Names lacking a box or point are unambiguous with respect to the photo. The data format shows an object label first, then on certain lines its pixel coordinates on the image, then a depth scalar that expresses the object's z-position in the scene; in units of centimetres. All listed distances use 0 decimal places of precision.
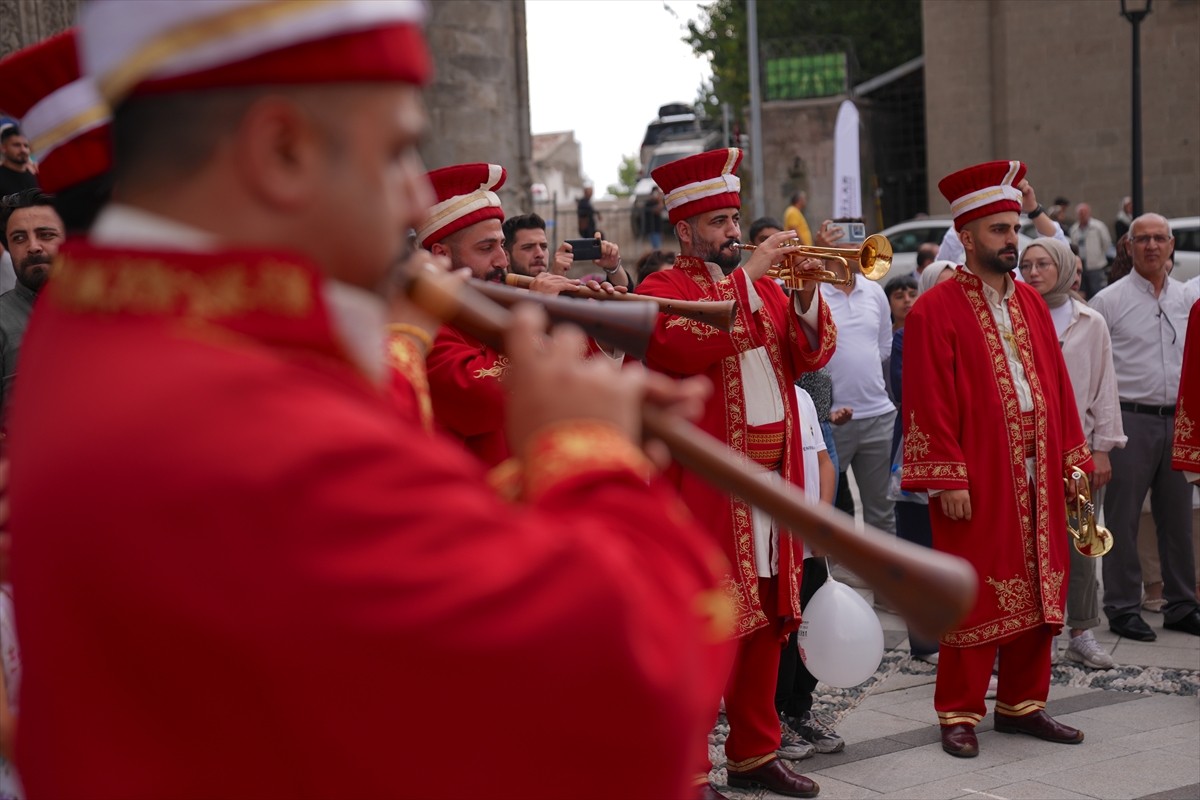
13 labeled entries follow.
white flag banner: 1480
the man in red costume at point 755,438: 569
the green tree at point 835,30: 3538
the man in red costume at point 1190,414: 689
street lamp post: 1602
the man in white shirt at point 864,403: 866
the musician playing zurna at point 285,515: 133
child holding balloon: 621
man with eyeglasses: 820
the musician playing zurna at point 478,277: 455
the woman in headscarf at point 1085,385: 757
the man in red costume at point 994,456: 620
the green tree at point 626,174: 10325
